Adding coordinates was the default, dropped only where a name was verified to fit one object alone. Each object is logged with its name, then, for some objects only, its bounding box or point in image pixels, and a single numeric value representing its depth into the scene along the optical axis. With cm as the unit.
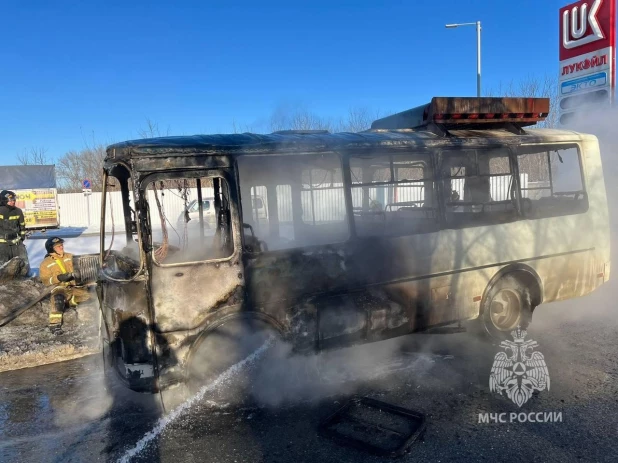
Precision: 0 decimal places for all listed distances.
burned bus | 394
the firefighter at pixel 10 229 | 875
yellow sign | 2247
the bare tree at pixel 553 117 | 2422
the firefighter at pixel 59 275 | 672
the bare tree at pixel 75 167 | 4241
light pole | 1590
